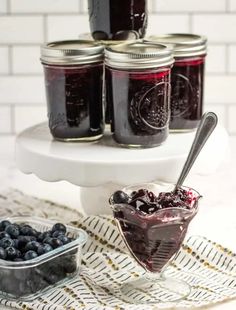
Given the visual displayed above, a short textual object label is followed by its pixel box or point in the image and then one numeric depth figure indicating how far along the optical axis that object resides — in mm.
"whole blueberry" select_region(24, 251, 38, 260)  1281
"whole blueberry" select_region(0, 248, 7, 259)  1282
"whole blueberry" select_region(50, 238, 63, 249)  1317
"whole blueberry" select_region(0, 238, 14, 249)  1307
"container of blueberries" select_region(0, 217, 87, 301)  1268
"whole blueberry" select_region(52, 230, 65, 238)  1345
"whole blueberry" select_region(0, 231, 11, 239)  1344
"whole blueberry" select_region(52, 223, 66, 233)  1370
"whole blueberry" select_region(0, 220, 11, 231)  1393
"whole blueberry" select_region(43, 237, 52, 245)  1322
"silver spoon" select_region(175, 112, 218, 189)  1369
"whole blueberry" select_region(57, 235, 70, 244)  1327
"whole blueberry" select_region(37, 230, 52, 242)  1345
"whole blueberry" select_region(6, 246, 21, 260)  1287
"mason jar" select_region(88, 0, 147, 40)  1442
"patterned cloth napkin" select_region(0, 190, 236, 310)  1261
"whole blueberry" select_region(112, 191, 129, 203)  1312
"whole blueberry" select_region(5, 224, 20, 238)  1352
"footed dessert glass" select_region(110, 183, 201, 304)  1270
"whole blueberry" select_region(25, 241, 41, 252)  1303
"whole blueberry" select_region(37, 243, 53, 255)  1297
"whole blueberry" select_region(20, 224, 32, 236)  1361
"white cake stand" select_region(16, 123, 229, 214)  1368
